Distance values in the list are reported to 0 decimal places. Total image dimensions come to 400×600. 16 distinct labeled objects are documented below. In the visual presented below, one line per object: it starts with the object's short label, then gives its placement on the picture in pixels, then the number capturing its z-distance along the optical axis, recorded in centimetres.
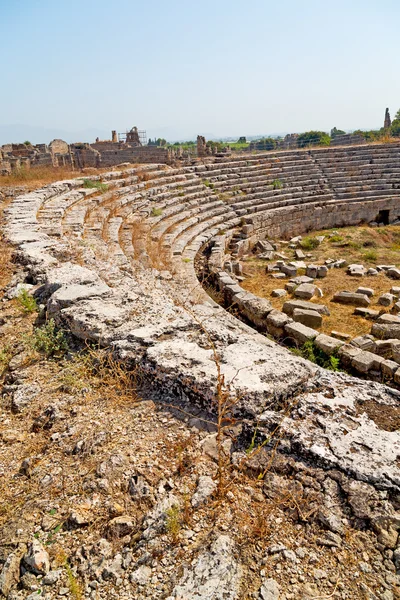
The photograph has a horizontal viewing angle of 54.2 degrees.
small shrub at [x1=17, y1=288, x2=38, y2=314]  432
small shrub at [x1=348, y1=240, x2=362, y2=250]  1323
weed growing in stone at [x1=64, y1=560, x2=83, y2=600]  164
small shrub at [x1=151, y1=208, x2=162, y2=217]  1154
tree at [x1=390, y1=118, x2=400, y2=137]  3008
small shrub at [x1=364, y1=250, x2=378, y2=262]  1191
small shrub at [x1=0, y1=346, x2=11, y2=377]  344
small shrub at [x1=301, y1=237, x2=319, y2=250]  1336
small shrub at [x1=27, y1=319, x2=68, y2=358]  355
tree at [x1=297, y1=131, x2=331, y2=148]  3790
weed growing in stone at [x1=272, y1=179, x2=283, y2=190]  1642
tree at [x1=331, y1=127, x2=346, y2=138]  5609
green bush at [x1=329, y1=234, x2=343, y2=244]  1410
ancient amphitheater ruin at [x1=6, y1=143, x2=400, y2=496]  257
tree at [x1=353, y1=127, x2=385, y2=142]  2527
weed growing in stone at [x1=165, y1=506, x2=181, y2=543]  186
